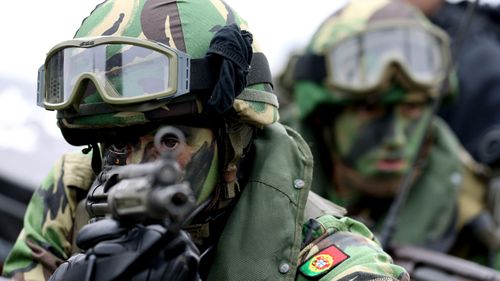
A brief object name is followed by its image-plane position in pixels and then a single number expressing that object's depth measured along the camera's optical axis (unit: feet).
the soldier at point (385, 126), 22.33
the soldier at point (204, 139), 10.65
